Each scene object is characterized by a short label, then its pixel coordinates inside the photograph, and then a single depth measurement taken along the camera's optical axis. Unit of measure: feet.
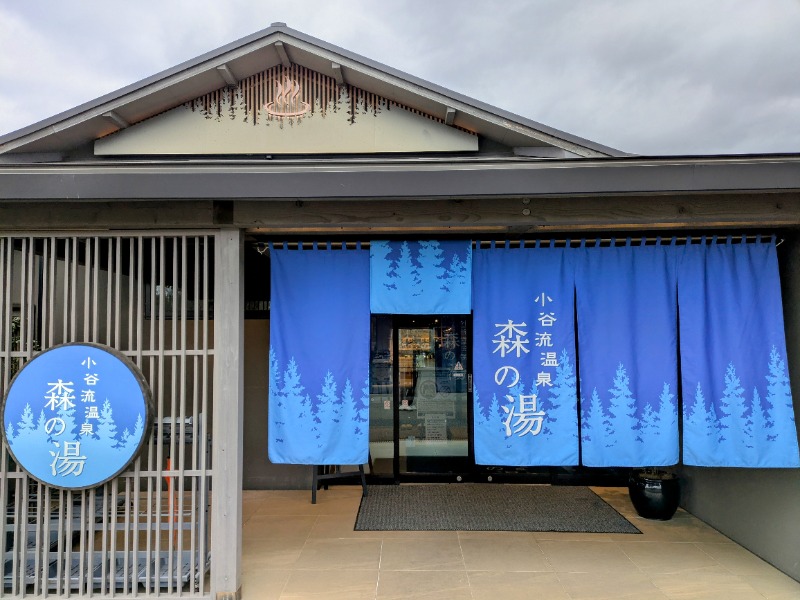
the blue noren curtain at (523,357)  14.78
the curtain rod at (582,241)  14.66
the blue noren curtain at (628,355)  14.53
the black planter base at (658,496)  18.89
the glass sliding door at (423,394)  24.41
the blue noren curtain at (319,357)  14.67
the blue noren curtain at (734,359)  14.24
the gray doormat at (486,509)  18.62
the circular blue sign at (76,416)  13.07
